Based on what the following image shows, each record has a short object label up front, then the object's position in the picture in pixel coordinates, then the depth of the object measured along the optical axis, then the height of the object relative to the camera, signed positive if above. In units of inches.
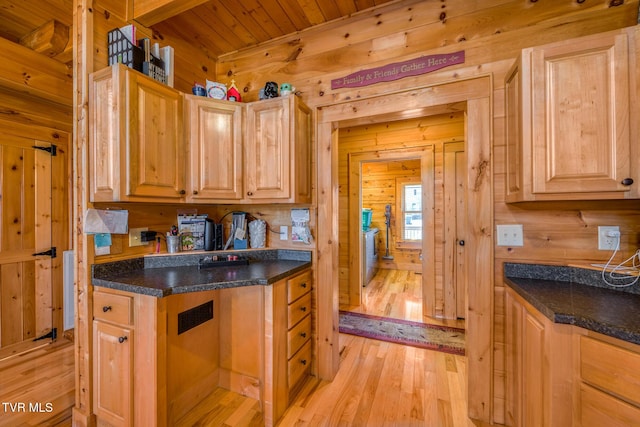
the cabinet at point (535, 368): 41.6 -28.9
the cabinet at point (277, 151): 75.5 +18.6
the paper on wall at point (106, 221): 61.9 -1.9
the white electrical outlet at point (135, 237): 71.4 -6.6
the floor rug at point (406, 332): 102.6 -52.1
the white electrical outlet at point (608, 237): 55.6 -5.5
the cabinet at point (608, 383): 34.9 -24.6
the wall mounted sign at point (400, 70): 68.4 +40.3
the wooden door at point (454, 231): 121.2 -8.9
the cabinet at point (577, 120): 46.6 +17.6
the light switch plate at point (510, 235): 62.9 -5.6
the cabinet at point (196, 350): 54.7 -34.5
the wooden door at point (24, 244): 96.0 -11.6
